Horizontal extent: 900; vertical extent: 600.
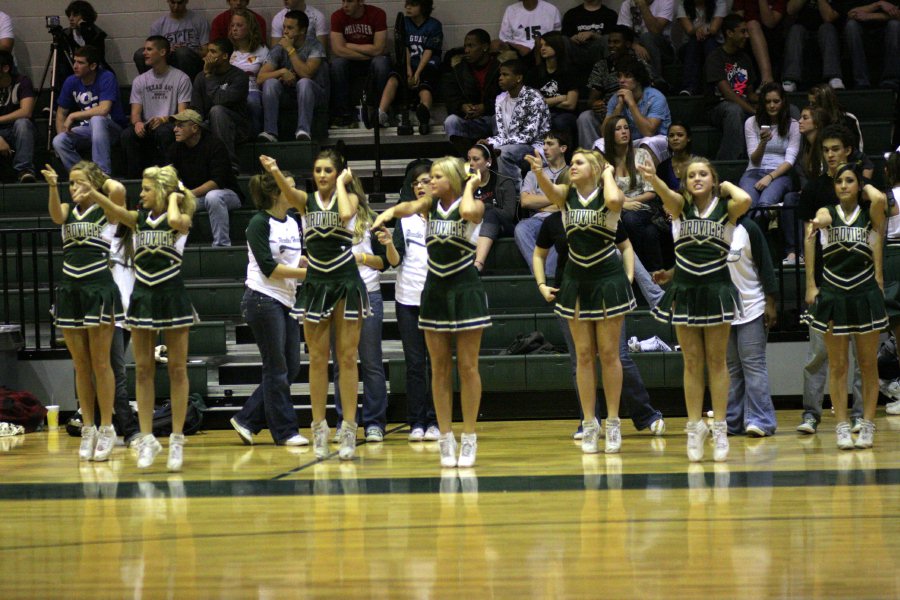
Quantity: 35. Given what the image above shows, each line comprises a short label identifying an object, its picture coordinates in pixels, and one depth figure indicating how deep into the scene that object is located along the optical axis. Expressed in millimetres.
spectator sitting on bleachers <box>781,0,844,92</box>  20344
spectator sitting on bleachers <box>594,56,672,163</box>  18312
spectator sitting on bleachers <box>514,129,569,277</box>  17037
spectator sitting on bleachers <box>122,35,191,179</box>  20250
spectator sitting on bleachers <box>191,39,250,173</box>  19516
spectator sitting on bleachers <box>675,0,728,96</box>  20359
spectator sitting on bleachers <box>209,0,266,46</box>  21531
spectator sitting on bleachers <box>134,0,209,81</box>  21844
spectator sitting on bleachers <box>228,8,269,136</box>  21016
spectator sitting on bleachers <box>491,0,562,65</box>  21047
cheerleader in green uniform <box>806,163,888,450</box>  11812
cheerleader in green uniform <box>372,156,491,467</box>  11422
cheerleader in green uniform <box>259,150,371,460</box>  12008
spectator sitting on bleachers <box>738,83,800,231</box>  17422
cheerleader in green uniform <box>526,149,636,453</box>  11914
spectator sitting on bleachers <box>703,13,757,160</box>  19281
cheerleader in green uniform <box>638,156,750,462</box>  11406
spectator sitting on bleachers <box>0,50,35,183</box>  20656
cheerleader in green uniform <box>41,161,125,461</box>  12445
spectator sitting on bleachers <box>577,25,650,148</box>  18861
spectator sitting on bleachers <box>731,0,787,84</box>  20531
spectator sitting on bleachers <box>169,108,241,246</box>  18375
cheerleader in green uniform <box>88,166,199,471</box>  11859
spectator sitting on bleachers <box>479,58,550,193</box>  18250
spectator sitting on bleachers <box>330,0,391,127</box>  21312
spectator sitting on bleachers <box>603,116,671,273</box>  16125
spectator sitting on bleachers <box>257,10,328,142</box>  20516
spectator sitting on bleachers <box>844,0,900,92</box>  20578
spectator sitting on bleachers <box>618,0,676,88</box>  20844
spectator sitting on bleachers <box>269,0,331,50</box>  21625
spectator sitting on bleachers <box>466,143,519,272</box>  15352
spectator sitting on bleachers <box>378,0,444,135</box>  21062
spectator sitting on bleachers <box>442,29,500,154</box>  19406
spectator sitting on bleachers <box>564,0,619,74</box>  20484
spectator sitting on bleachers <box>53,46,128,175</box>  19969
